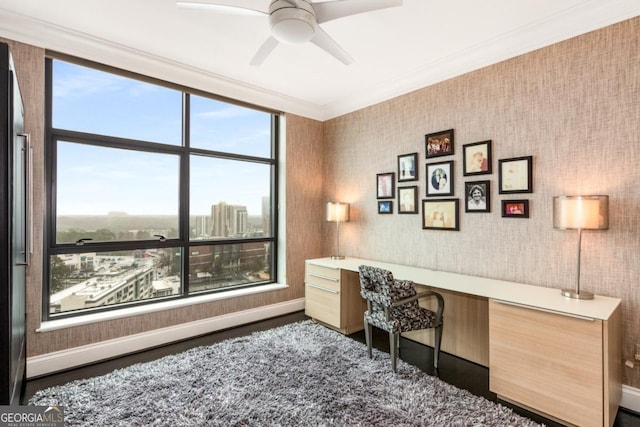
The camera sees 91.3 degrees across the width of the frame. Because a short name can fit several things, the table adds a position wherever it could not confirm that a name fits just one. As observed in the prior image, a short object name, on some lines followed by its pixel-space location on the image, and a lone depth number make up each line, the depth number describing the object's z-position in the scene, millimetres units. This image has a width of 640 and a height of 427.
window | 2756
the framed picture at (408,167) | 3311
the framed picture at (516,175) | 2506
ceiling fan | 1818
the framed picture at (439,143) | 3008
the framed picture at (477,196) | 2748
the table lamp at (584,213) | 1995
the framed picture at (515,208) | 2519
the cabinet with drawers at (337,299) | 3312
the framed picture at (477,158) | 2738
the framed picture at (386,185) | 3535
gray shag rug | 1964
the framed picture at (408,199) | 3320
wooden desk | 1756
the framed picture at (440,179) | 3018
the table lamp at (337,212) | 3848
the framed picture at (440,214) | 2975
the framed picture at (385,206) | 3564
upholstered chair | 2473
